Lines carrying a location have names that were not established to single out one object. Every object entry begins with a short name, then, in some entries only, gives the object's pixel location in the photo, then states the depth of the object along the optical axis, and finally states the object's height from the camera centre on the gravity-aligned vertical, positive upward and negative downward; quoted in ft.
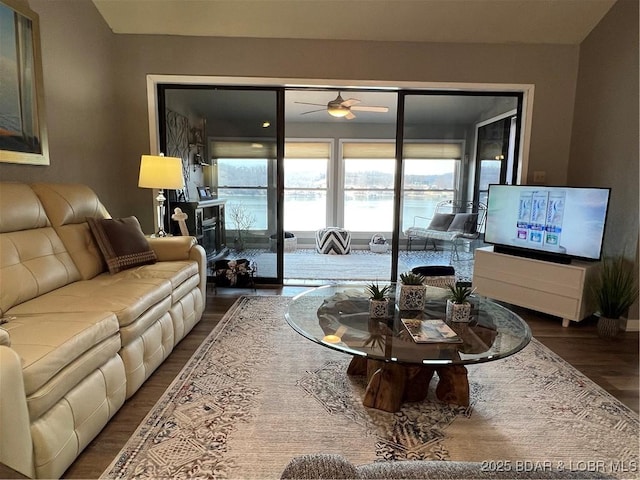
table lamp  11.04 +0.42
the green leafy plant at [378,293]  7.04 -1.84
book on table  6.00 -2.24
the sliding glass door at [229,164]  13.58 +0.89
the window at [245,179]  14.01 +0.38
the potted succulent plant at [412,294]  7.27 -1.91
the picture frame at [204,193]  14.26 -0.18
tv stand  10.42 -2.53
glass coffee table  5.62 -2.31
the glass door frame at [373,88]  12.90 +3.55
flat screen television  10.19 -0.72
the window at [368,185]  24.04 +0.41
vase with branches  14.40 -1.20
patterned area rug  5.37 -3.66
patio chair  14.65 -1.26
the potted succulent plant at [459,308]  6.74 -1.99
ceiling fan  15.87 +3.56
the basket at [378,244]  22.46 -3.08
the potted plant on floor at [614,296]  9.89 -2.55
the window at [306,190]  24.25 +0.02
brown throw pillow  8.69 -1.33
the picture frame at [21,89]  8.11 +2.13
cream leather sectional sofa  4.42 -2.02
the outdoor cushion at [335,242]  21.70 -2.86
